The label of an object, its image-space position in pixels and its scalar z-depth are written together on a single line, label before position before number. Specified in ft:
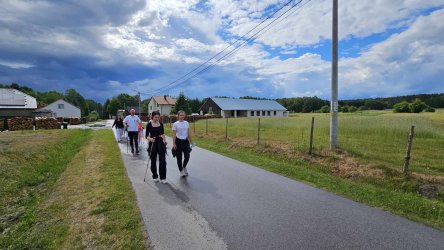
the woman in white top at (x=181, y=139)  27.94
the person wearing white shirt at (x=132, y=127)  44.80
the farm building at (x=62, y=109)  264.17
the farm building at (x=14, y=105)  148.77
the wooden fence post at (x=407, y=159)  26.96
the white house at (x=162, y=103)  306.29
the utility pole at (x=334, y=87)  39.04
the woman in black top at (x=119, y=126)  59.19
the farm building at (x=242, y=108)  229.58
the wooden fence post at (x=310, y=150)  38.90
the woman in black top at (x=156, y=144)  26.61
